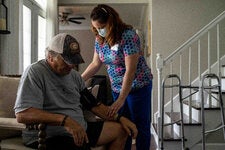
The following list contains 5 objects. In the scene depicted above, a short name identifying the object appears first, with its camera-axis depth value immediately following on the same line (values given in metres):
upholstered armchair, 1.94
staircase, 3.55
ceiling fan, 7.82
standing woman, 2.07
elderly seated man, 1.69
